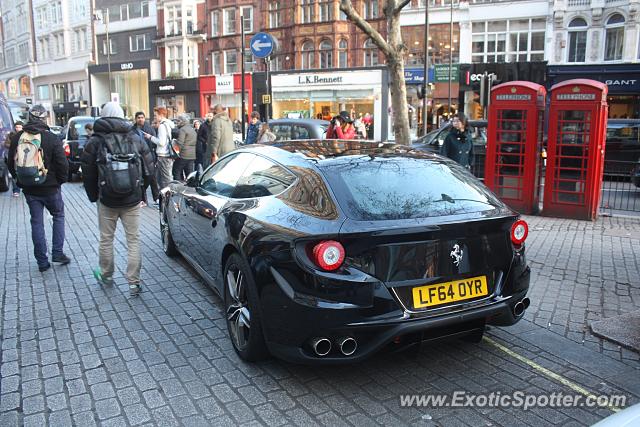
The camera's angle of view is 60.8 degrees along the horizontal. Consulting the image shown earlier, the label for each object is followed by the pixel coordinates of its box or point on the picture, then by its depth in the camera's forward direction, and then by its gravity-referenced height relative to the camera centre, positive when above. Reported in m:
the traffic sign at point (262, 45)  13.79 +1.82
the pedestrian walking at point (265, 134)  12.48 -0.37
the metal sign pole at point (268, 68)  15.25 +1.40
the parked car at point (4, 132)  14.25 -0.38
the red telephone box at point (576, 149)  9.27 -0.54
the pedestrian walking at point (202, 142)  12.48 -0.55
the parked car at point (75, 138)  15.48 -0.60
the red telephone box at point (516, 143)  9.86 -0.48
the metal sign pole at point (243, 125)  18.47 -0.25
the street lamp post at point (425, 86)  25.28 +1.41
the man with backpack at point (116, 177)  5.36 -0.58
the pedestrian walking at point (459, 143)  9.63 -0.45
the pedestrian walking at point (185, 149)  11.32 -0.64
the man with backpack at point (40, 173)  6.20 -0.62
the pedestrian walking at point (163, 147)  11.27 -0.60
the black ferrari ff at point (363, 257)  3.31 -0.89
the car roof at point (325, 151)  4.20 -0.27
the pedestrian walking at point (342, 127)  10.58 -0.18
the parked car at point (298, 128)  13.33 -0.26
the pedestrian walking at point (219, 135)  10.62 -0.34
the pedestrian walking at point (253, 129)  14.19 -0.29
